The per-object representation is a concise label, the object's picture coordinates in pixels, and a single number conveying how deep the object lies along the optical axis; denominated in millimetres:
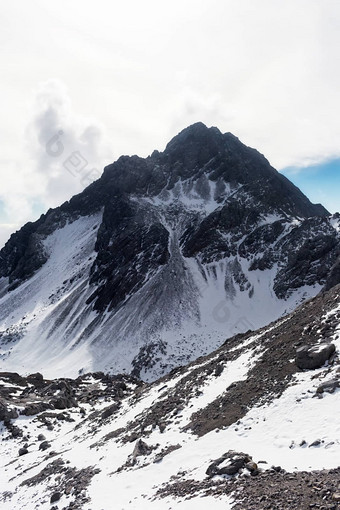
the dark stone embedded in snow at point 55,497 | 16406
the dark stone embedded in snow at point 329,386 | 14002
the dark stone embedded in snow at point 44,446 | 28489
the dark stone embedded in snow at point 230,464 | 11638
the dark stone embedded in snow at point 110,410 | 30188
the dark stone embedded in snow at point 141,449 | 17219
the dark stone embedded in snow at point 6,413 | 35719
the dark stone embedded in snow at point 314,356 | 16516
